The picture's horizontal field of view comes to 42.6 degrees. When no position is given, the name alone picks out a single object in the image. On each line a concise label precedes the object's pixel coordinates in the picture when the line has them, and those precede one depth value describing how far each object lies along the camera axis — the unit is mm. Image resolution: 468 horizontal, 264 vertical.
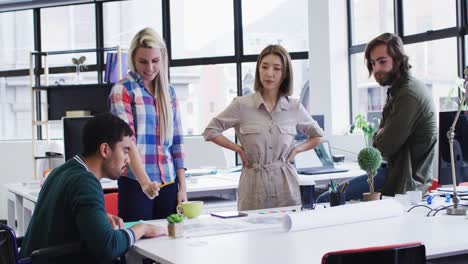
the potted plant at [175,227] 2084
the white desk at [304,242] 1746
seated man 1912
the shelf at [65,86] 6489
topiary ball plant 2523
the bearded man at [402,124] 2748
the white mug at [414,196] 2621
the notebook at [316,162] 4324
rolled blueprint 2137
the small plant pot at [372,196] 2533
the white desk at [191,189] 3631
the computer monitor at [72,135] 3723
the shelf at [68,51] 6555
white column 6258
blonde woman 2578
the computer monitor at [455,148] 2490
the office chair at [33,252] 1938
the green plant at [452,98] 4953
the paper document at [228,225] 2148
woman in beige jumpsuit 2854
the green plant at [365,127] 5238
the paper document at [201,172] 4383
